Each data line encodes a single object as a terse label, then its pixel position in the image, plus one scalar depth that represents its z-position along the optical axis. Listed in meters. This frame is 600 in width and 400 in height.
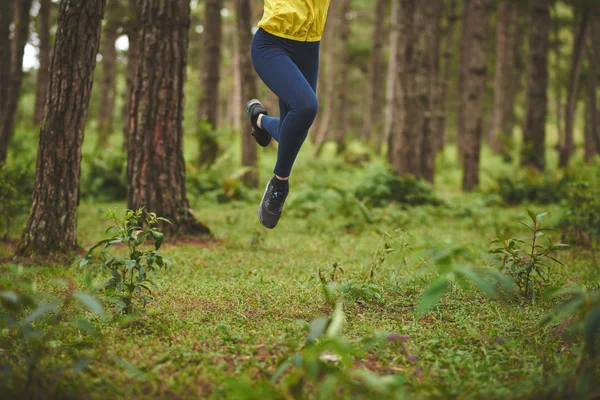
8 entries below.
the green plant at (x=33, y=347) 2.44
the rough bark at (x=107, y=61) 16.53
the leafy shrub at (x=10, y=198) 6.80
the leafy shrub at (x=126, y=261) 3.41
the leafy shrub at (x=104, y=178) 11.14
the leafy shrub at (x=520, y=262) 4.17
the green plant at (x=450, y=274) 2.42
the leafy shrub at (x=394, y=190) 10.61
